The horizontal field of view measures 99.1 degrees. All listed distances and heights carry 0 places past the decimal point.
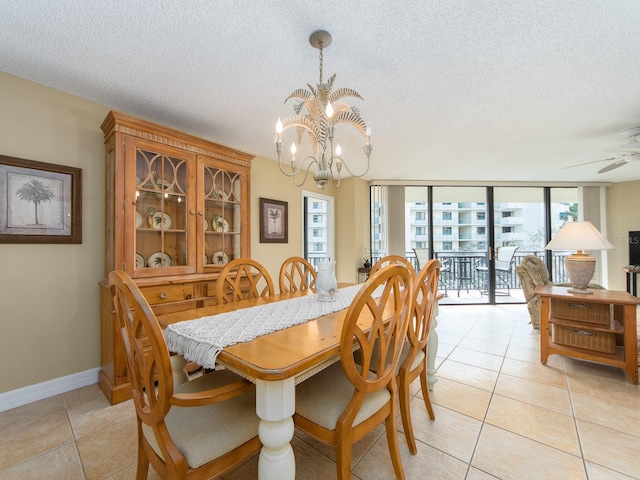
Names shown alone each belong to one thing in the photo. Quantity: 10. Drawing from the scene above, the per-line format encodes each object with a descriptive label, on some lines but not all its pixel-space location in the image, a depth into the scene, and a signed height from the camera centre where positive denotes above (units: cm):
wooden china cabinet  205 +22
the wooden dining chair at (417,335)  142 -53
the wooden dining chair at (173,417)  88 -67
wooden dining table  89 -46
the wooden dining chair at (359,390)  99 -67
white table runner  108 -40
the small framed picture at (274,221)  363 +28
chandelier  151 +74
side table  219 -75
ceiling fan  277 +95
